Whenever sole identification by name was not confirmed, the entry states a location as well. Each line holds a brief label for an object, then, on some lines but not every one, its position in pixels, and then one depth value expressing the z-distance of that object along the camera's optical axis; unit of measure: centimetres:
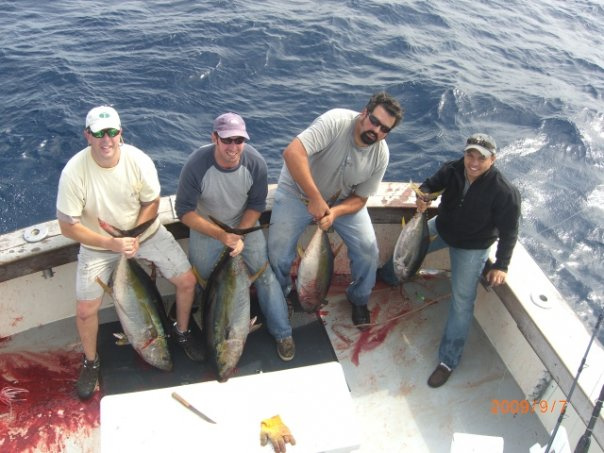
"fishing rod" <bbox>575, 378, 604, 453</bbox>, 198
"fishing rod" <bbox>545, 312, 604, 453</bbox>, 214
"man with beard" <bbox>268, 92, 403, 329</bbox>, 334
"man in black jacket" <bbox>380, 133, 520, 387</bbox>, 319
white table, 215
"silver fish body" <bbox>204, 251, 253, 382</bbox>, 308
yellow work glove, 214
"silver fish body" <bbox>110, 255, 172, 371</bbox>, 312
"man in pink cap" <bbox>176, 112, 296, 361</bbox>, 323
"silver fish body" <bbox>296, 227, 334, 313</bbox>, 347
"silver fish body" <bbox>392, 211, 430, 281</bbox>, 366
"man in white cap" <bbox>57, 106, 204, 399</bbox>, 290
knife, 224
